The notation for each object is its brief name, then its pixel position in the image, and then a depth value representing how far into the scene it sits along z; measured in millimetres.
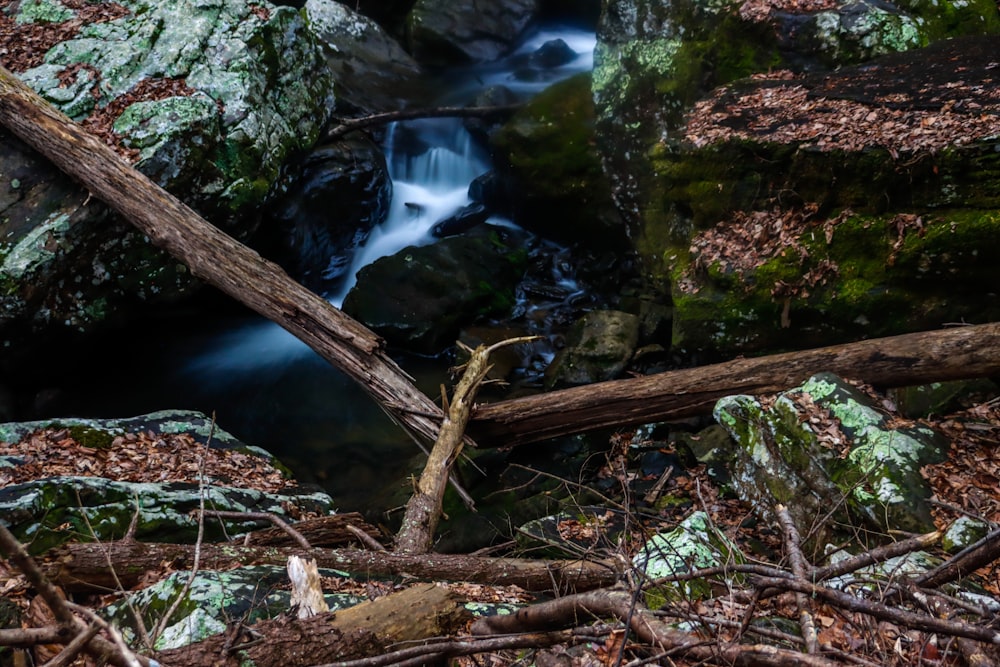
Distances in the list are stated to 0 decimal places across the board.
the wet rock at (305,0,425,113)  14422
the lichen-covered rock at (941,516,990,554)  4039
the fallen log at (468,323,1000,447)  5480
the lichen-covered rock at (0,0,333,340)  7609
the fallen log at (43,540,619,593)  3891
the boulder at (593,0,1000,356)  6582
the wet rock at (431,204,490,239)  12852
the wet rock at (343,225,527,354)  10398
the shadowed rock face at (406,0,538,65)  15891
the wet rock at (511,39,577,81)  15625
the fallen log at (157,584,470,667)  2520
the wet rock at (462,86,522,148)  13641
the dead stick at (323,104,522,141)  11734
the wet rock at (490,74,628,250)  11273
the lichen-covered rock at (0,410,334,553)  4613
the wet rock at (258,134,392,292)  10492
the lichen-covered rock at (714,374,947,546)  4543
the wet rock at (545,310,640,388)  8617
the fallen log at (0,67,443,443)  6535
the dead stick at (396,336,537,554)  5180
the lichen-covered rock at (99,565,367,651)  3135
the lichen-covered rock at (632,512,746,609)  4066
